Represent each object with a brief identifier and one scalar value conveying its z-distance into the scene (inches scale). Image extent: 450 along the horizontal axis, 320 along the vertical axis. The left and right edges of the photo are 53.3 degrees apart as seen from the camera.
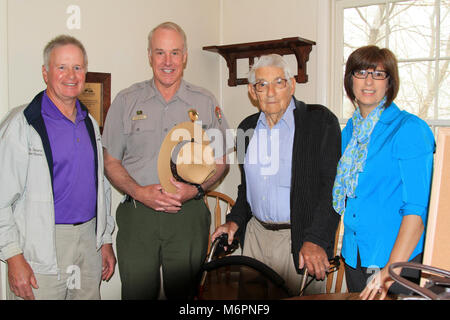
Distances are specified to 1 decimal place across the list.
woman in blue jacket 61.7
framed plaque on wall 99.3
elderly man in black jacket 75.9
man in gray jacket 72.4
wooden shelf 122.1
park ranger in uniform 89.2
